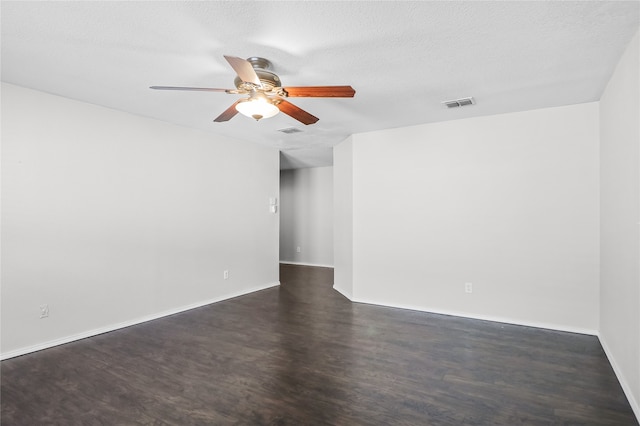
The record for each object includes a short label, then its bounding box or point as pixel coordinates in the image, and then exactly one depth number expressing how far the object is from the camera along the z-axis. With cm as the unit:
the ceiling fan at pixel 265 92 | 221
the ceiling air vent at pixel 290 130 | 448
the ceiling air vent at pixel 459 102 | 336
